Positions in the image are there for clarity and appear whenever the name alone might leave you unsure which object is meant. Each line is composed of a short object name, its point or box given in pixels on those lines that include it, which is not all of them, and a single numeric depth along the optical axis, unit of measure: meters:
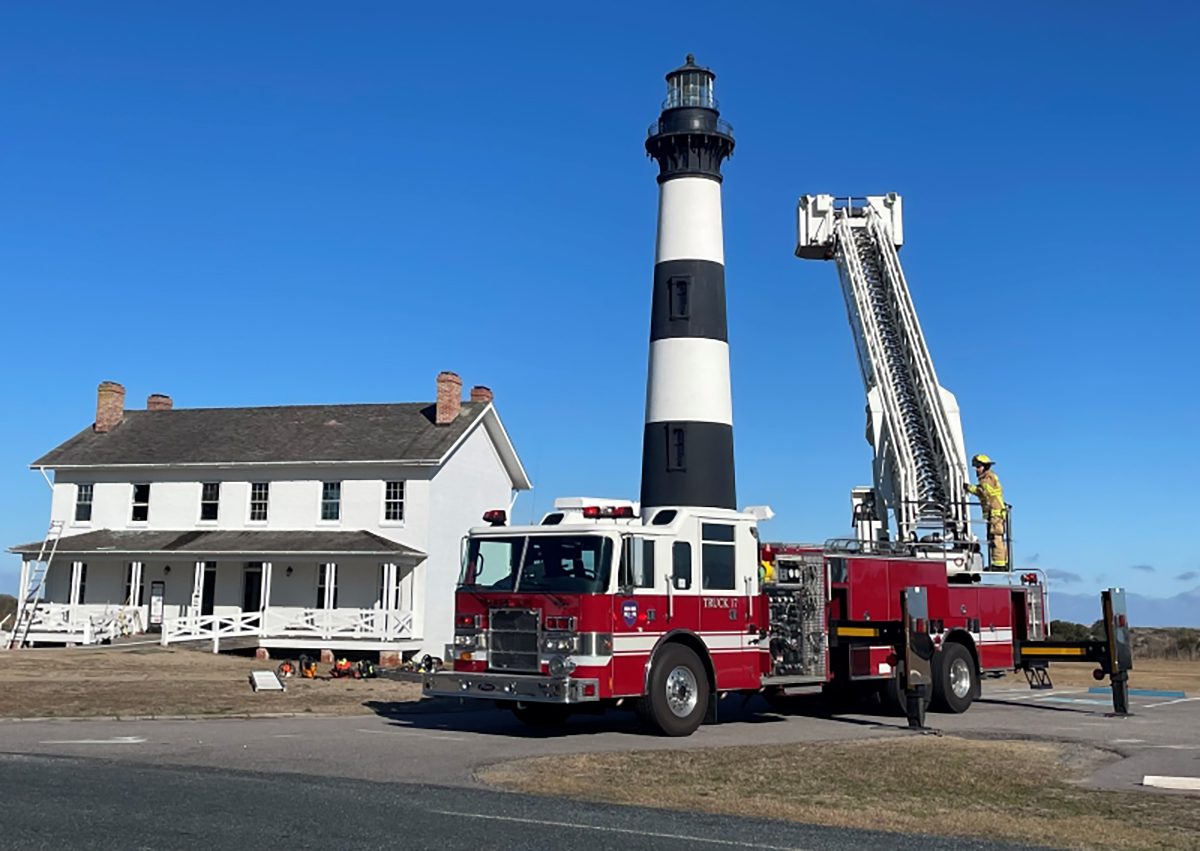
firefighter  21.53
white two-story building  36.19
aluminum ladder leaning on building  36.41
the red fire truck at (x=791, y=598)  15.40
